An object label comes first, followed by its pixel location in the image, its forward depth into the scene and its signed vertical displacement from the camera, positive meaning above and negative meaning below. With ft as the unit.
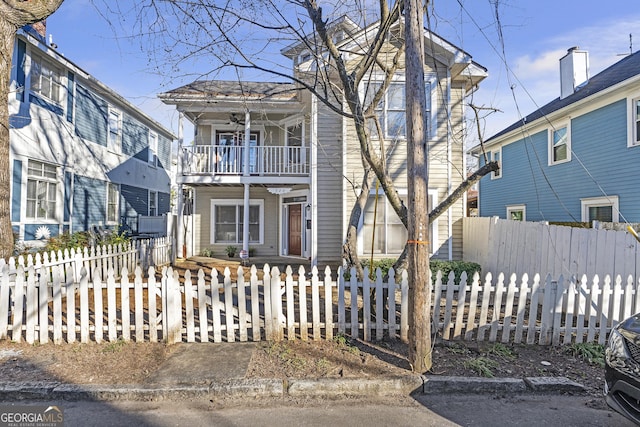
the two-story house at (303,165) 32.42 +5.55
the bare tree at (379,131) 12.56 +3.77
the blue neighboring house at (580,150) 33.24 +8.03
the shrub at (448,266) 28.30 -4.12
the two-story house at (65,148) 29.81 +7.45
